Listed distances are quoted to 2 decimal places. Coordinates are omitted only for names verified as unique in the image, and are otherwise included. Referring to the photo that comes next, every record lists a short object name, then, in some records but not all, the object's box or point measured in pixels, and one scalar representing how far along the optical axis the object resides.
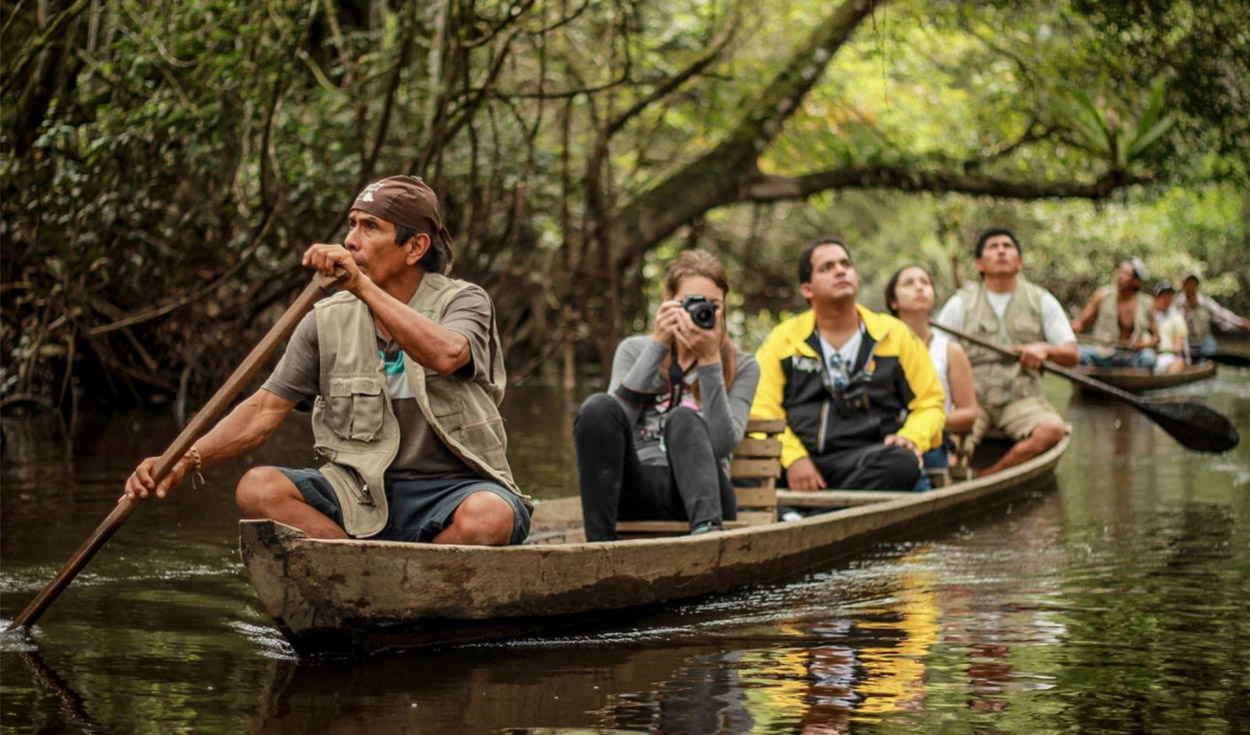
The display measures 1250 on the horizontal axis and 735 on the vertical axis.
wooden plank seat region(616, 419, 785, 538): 5.80
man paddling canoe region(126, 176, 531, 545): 4.03
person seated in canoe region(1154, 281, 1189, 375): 15.12
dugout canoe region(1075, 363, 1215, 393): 13.78
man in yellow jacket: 6.36
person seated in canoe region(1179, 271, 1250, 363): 16.59
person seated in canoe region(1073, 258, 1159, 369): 14.66
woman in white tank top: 7.39
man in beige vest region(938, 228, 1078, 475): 8.44
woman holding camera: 5.14
